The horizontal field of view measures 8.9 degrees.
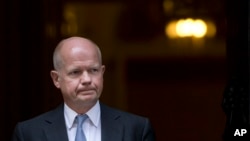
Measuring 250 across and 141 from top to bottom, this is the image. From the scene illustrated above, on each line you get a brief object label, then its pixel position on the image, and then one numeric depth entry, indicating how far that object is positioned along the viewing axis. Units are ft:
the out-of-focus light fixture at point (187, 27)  45.52
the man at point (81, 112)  32.07
